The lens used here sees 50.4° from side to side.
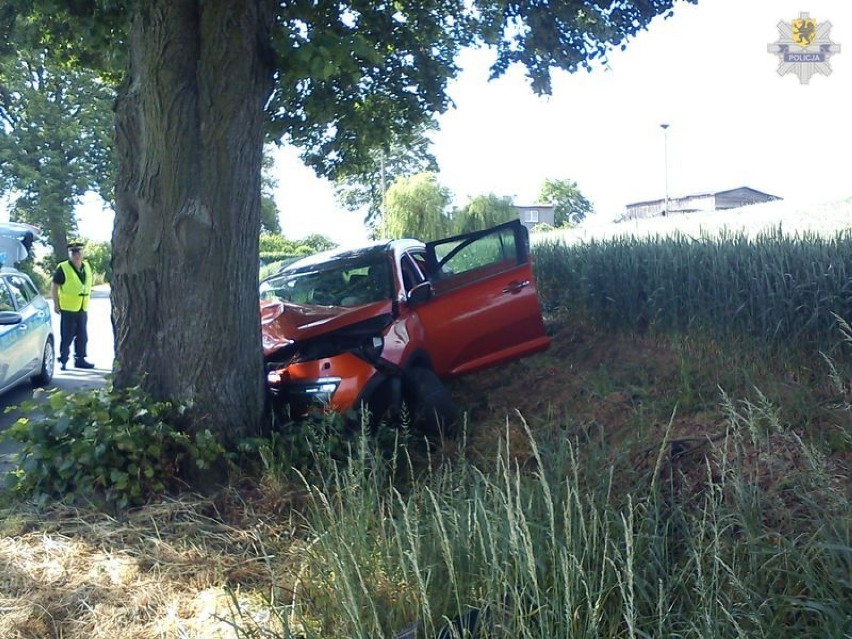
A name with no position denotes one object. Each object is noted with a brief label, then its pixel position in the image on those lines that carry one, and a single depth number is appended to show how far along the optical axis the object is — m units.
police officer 13.00
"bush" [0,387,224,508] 5.70
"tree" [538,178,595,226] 101.07
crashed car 7.06
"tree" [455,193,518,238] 35.06
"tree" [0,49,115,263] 40.72
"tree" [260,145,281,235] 66.69
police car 9.92
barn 54.59
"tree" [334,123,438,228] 46.04
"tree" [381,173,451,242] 36.34
